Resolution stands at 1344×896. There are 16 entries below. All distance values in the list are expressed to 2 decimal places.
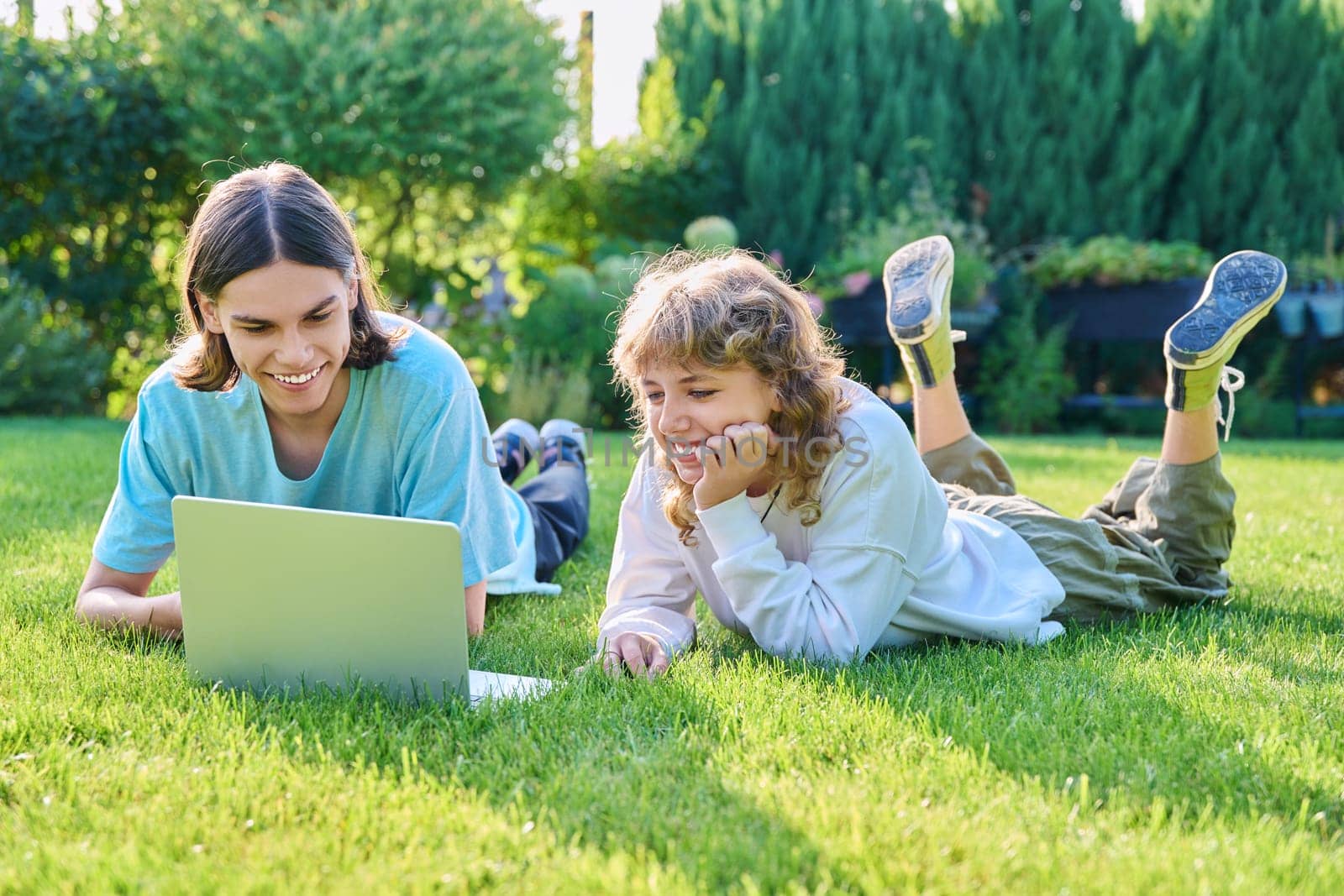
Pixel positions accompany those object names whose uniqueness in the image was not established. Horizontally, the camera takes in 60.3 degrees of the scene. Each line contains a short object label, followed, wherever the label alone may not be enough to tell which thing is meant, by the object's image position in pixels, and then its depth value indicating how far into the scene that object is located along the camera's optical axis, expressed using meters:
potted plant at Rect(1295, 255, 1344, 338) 8.05
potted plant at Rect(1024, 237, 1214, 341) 8.20
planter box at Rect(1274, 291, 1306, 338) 8.09
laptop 1.90
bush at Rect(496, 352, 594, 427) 7.34
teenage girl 2.24
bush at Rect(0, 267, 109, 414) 7.35
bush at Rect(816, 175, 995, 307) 8.38
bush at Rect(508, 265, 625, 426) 7.93
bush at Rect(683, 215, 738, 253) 8.98
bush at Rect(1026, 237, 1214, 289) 8.24
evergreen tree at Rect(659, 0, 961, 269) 9.40
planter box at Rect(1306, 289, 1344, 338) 8.05
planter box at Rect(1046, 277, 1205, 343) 8.14
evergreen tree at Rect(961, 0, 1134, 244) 9.12
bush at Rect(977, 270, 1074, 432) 8.65
